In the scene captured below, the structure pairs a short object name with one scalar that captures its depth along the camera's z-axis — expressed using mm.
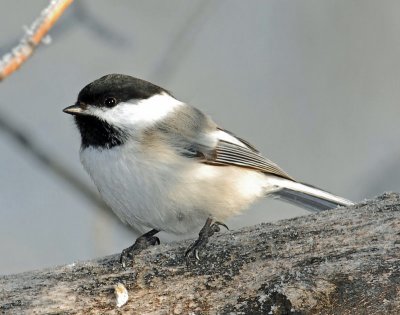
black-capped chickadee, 3026
